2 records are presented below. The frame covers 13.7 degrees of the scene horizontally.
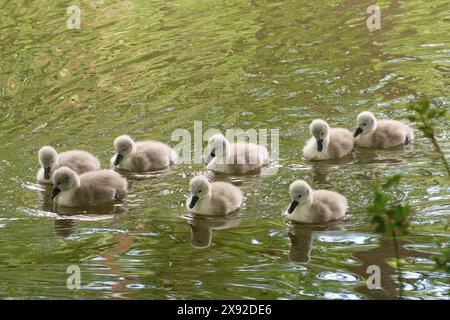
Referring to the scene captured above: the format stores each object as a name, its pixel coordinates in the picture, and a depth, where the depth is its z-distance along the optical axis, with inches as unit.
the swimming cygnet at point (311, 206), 465.5
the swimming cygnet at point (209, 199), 485.2
